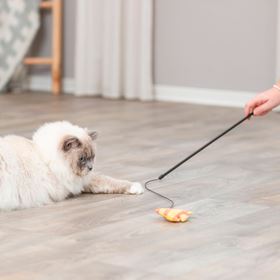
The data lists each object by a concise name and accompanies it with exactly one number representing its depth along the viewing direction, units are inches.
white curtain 241.1
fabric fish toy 109.2
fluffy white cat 113.4
